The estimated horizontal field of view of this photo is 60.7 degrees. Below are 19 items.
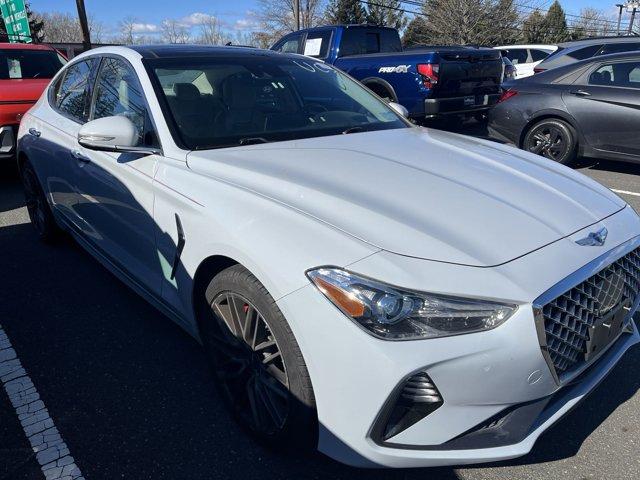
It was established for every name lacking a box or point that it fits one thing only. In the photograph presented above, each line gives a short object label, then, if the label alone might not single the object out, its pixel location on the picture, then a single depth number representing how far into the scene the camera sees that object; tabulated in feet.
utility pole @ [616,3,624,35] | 202.08
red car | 21.63
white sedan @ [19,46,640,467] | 5.72
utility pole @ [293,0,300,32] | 129.49
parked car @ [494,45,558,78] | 55.95
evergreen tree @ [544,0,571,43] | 157.38
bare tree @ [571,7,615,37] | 184.03
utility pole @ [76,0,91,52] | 57.31
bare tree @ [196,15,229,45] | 157.64
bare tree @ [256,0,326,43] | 147.84
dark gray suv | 30.09
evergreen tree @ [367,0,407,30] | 149.79
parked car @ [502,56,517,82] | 41.88
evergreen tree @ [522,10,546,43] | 150.14
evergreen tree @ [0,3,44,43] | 107.24
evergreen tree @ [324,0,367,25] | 144.15
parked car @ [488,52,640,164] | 21.30
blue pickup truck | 26.99
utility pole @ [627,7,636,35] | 186.06
